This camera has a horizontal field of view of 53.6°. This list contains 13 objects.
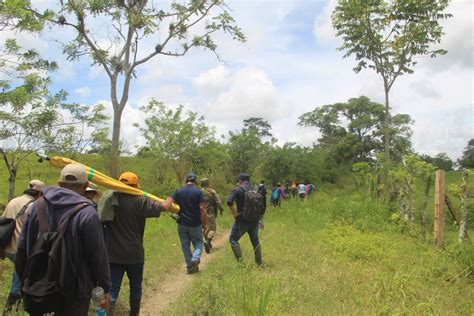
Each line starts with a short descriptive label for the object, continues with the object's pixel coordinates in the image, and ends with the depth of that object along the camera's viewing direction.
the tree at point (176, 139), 27.27
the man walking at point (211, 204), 11.40
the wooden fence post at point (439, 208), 11.01
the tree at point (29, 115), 8.93
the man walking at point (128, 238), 5.51
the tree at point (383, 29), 20.39
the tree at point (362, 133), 41.26
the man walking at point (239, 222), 8.48
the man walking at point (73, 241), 3.58
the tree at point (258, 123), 49.84
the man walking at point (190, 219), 8.41
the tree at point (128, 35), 18.88
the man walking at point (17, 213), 5.35
